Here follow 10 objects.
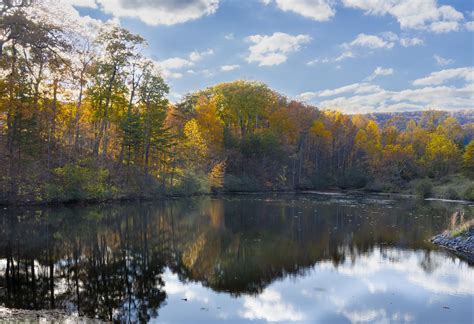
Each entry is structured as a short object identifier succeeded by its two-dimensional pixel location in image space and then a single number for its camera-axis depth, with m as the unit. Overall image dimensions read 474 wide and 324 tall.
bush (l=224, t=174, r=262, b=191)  56.59
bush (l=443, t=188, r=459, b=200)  50.83
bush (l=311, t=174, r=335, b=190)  69.69
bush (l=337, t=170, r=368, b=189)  70.91
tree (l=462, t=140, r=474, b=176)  62.62
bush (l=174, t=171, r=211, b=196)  47.06
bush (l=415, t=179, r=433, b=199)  54.31
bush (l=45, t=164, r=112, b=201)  31.52
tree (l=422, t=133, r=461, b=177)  71.12
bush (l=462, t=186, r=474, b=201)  48.24
